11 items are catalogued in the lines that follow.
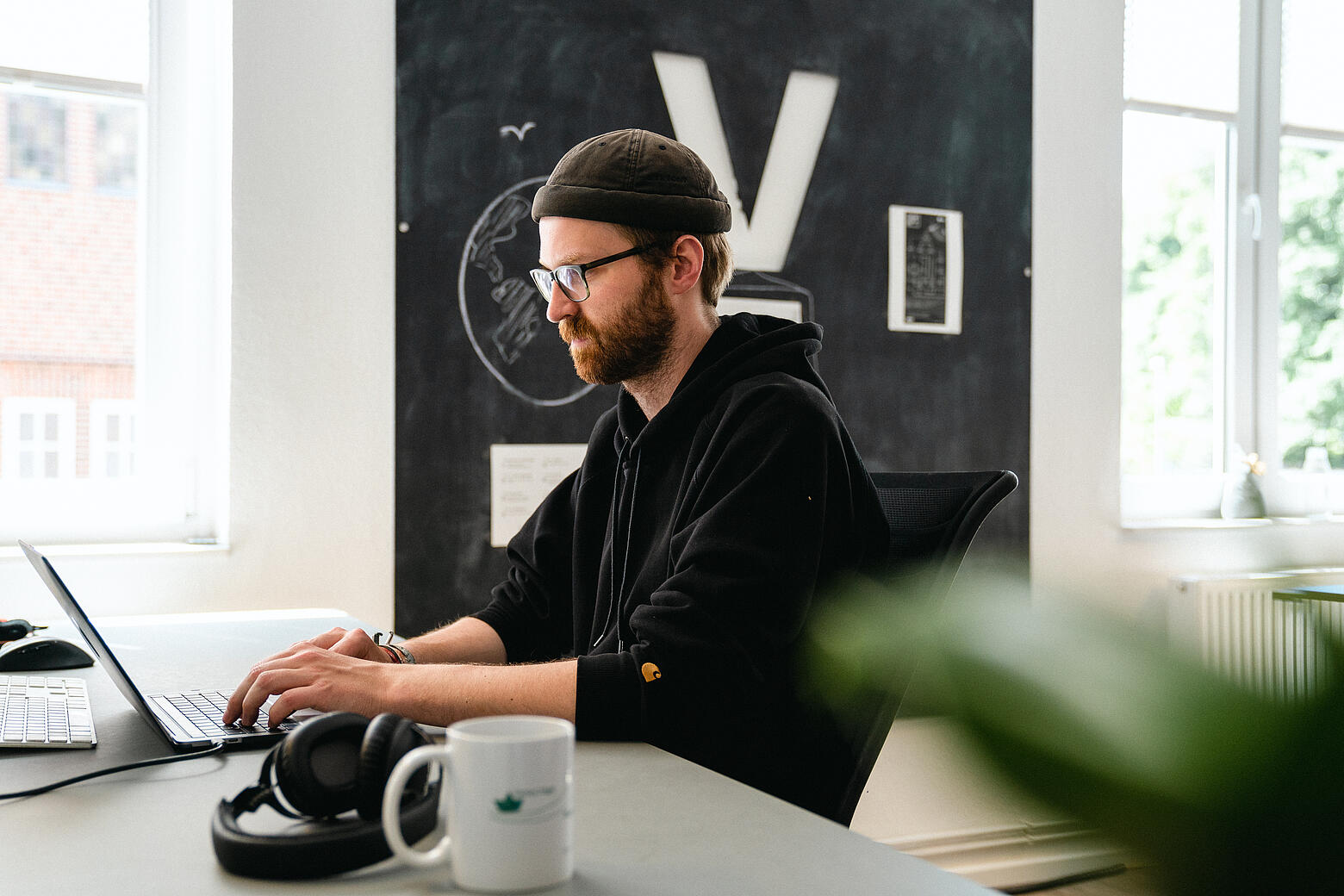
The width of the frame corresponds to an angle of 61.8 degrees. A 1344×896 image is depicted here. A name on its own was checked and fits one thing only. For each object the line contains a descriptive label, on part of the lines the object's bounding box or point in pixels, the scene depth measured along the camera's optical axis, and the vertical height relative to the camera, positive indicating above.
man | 1.08 -0.12
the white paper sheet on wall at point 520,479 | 2.55 -0.10
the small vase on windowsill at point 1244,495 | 3.41 -0.16
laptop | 0.97 -0.27
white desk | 0.65 -0.26
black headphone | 0.66 -0.23
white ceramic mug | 0.60 -0.20
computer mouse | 1.42 -0.29
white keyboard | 1.00 -0.28
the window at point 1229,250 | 3.43 +0.61
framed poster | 2.95 +0.45
